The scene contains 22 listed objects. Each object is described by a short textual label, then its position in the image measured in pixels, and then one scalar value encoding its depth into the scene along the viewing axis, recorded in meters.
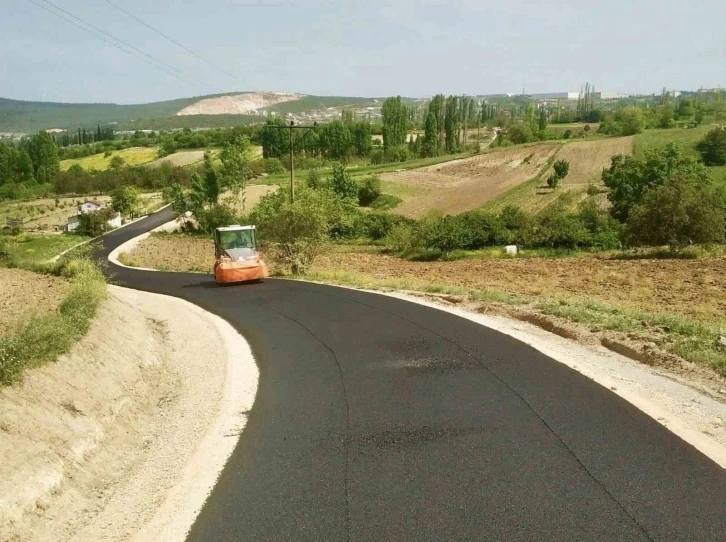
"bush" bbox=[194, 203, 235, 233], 69.38
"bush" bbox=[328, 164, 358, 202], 85.81
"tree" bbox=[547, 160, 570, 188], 84.12
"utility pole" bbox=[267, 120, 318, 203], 39.47
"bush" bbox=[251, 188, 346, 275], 30.39
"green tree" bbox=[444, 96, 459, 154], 146.61
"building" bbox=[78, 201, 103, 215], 84.20
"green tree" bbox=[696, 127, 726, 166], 89.81
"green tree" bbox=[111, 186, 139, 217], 95.44
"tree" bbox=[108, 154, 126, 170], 147.25
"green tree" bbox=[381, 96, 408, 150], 150.75
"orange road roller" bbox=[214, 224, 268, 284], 25.39
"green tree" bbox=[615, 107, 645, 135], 134.88
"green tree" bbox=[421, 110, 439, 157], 139.25
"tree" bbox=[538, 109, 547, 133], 153.07
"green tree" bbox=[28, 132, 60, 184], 141.50
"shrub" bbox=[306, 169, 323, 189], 81.12
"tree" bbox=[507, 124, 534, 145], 144.50
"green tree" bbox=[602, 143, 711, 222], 62.22
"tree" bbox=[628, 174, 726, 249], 38.25
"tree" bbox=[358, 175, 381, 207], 88.69
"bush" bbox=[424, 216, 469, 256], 49.00
